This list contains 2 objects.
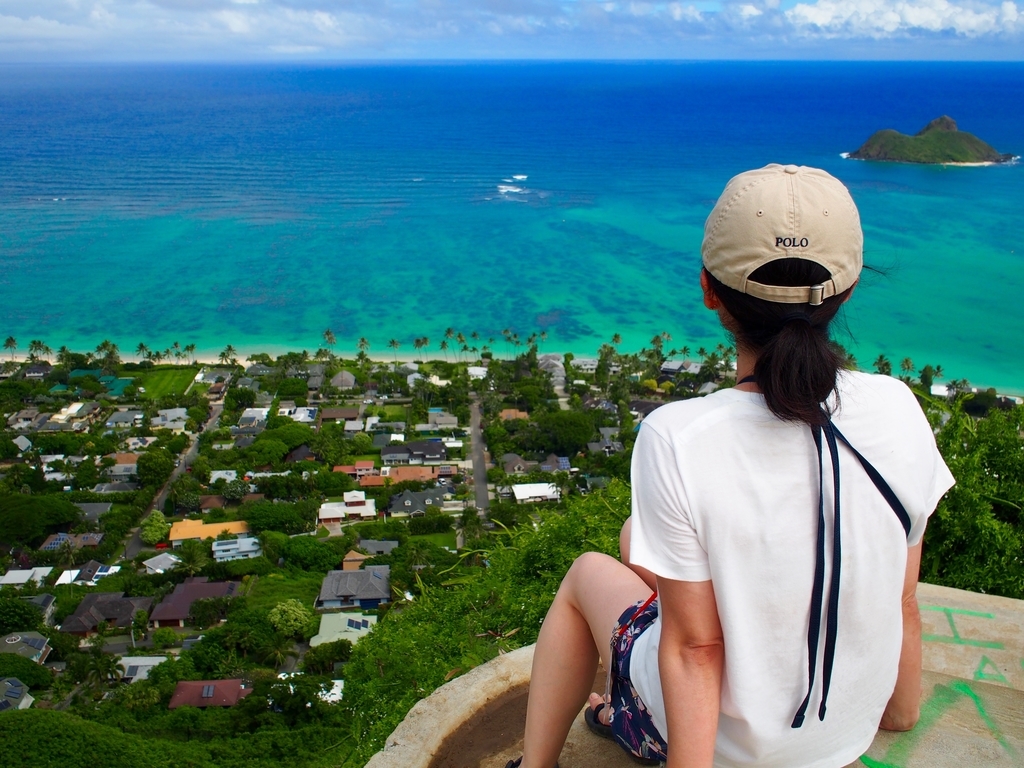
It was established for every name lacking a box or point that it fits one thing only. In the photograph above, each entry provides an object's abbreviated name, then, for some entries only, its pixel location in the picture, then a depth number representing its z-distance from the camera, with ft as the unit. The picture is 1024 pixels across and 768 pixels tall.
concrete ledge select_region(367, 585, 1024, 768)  6.39
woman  3.96
